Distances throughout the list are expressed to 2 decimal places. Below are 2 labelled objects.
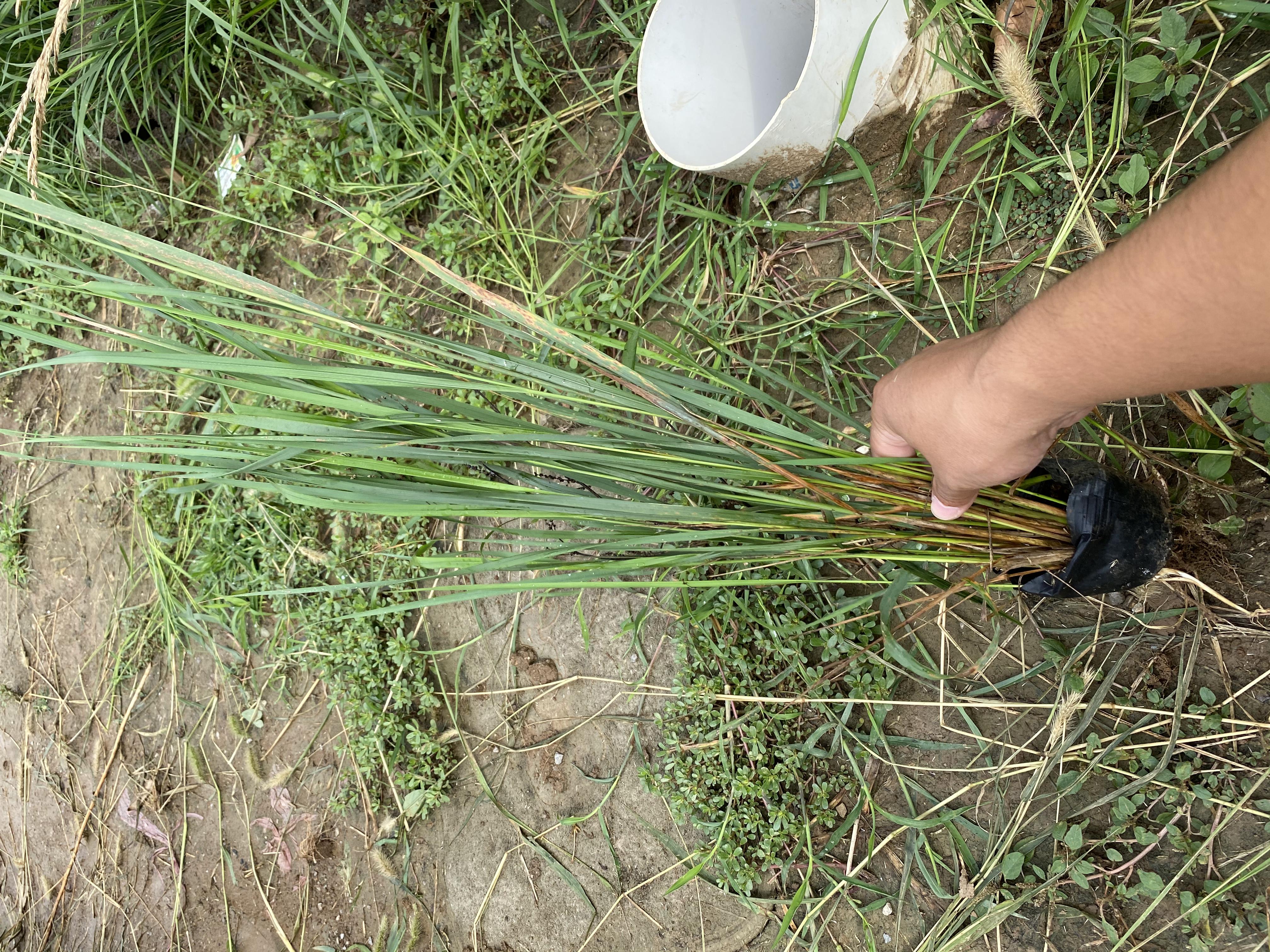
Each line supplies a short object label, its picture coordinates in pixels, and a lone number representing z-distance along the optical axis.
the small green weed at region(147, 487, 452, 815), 1.93
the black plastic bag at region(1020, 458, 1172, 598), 1.10
